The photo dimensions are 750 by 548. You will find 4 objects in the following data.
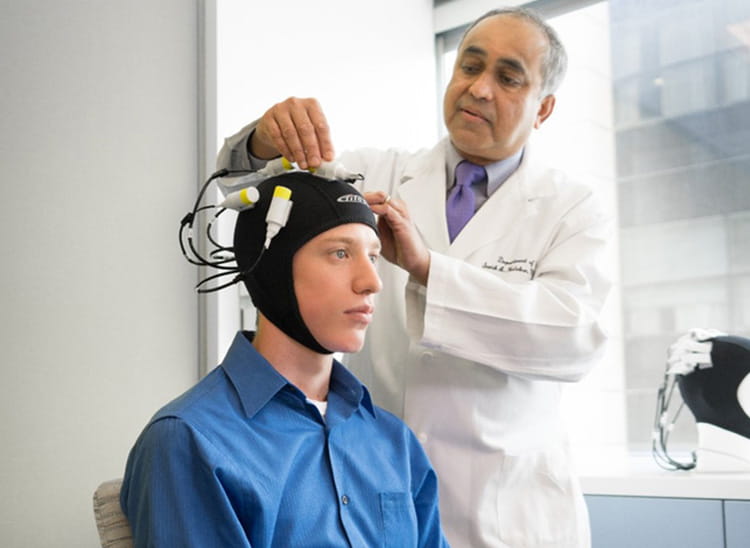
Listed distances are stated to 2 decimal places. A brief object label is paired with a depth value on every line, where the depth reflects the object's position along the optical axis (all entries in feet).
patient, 3.61
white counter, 6.19
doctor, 4.85
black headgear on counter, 6.68
